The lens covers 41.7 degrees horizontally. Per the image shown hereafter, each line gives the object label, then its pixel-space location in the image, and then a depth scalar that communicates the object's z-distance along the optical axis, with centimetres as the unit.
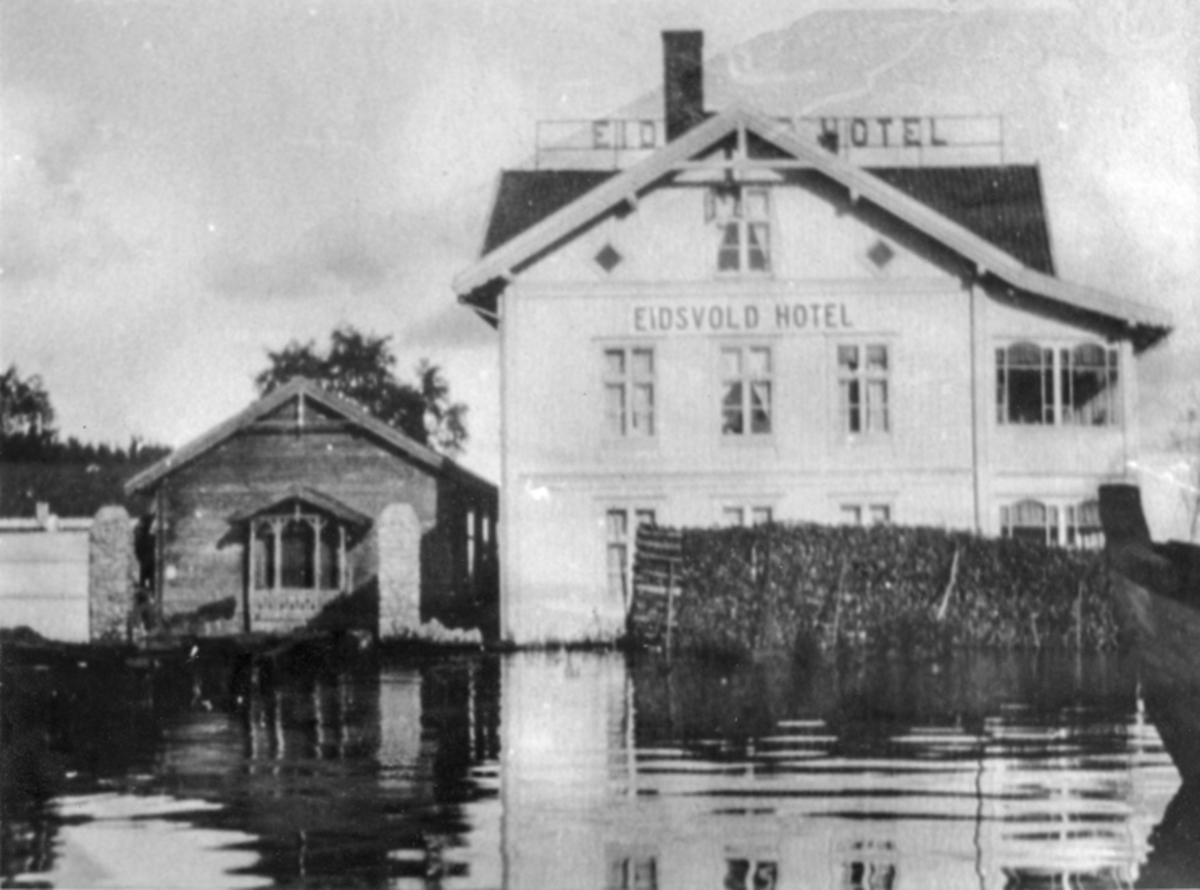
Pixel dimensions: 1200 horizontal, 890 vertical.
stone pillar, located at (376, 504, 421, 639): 2219
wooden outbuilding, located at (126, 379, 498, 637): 2330
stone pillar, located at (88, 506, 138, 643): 2083
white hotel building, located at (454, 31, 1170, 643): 2191
